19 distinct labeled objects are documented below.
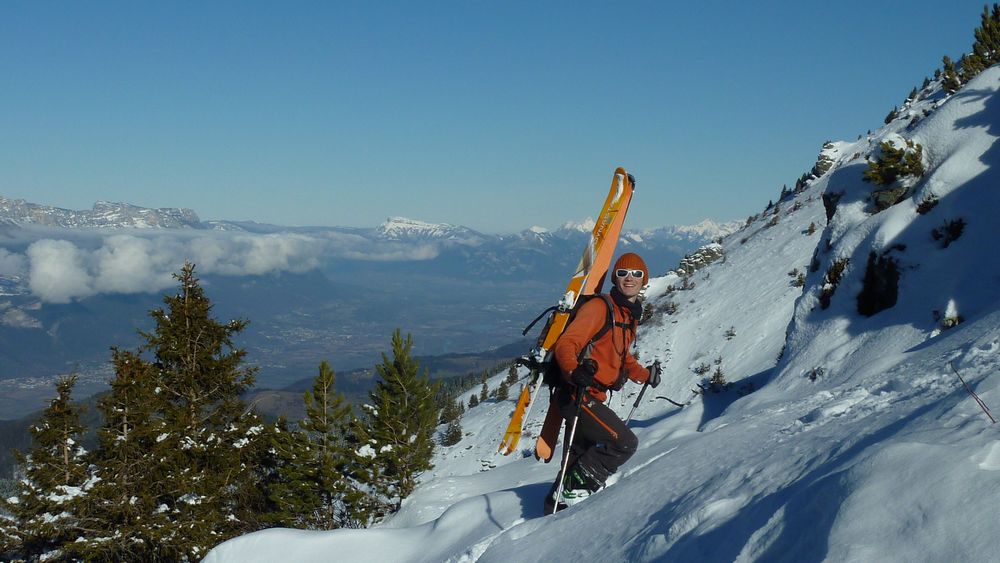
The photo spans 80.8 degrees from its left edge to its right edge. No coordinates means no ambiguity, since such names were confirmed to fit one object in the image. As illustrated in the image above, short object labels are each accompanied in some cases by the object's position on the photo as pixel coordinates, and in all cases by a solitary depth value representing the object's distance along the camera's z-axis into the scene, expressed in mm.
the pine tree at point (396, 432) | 28625
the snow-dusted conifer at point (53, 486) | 17094
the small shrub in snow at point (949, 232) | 11250
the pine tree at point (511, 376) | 54997
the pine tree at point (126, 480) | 17406
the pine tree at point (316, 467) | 25344
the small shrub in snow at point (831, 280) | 13156
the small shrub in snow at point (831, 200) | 15116
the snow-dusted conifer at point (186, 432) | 18109
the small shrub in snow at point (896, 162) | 13094
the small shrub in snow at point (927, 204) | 12047
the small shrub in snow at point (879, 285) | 11656
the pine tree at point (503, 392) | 48566
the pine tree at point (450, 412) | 53281
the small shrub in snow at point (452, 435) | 40719
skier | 7523
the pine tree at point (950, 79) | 18328
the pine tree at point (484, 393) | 55438
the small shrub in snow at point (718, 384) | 16812
